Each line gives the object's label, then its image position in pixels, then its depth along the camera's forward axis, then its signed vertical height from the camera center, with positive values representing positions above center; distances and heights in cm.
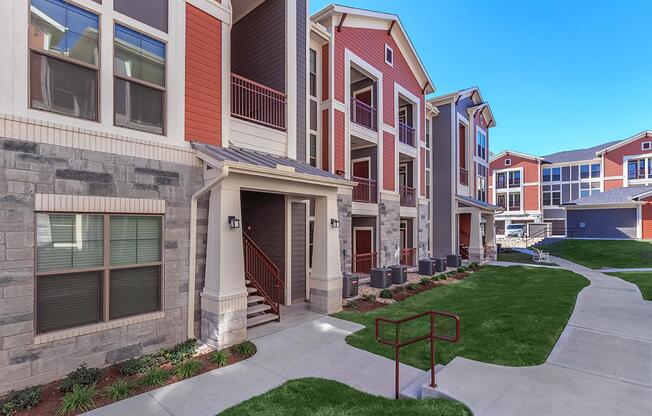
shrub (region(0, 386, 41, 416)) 422 -260
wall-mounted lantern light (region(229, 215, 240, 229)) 662 -24
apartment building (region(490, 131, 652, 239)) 2816 +294
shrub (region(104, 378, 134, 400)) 471 -270
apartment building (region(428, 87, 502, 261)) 2025 +188
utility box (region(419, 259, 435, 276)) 1559 -281
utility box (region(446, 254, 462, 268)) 1798 -284
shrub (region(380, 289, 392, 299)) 1085 -286
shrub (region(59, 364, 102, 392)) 479 -259
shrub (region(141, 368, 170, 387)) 508 -270
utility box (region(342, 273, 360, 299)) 1058 -251
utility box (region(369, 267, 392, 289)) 1223 -259
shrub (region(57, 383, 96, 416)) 430 -264
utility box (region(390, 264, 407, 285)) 1310 -263
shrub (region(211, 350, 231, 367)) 581 -272
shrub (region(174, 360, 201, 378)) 537 -270
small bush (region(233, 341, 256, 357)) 618 -272
